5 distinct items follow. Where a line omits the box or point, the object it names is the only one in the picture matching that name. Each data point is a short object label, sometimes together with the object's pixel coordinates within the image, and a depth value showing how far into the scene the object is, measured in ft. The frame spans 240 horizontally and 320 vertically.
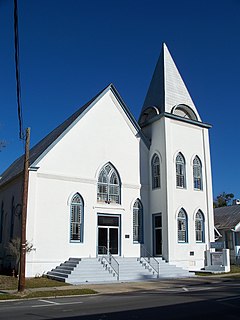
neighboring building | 118.93
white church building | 79.15
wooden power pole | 52.24
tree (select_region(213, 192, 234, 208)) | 239.71
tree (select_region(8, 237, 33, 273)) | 72.23
